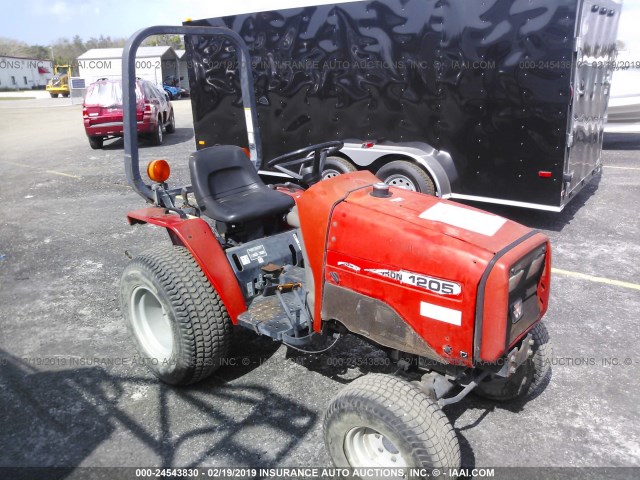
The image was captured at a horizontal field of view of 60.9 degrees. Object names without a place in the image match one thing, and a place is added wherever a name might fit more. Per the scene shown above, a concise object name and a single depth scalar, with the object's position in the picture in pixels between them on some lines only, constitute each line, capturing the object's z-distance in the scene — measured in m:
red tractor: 2.27
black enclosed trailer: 5.43
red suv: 12.37
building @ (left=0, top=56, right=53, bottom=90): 51.38
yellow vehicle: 35.02
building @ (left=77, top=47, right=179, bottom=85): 35.31
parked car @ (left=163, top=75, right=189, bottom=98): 33.16
